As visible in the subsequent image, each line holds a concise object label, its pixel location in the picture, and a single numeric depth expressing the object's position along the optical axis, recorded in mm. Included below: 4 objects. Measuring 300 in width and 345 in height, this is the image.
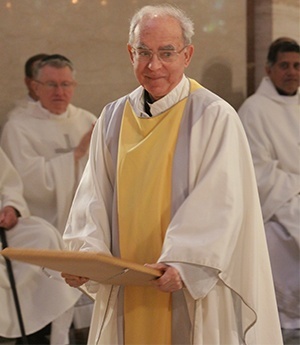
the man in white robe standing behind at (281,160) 10775
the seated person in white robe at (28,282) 9202
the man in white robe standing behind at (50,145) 9713
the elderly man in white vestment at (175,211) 5652
